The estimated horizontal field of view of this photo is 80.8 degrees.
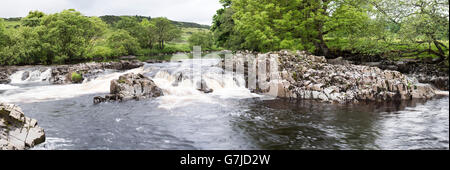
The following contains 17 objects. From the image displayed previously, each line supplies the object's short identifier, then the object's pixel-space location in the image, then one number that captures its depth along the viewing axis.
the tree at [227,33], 37.50
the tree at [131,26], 82.25
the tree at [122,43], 62.66
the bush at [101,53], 53.21
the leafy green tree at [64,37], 41.47
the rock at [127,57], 61.12
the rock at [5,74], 29.45
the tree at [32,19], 62.26
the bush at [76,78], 27.23
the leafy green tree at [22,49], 37.41
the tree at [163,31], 89.25
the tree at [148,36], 83.54
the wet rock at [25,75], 30.90
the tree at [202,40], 95.31
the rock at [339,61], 25.91
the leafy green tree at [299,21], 26.91
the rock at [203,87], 21.38
